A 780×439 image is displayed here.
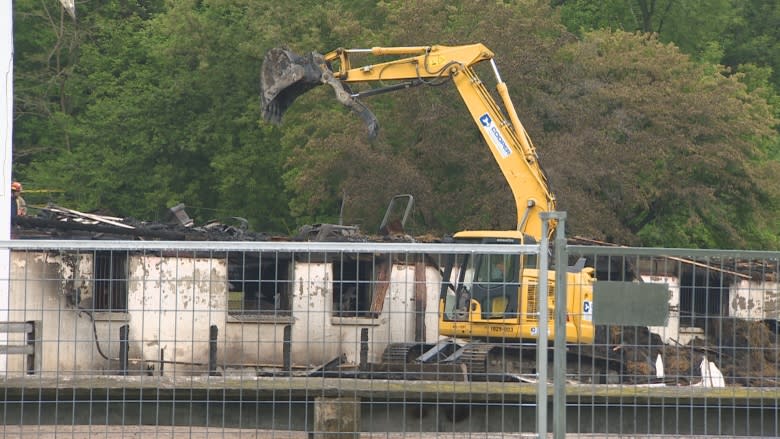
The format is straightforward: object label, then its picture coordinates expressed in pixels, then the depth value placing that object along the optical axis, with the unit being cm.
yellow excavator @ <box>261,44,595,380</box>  3959
